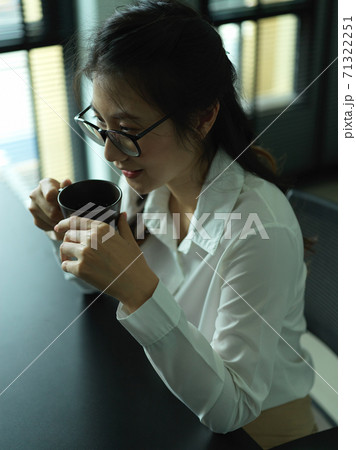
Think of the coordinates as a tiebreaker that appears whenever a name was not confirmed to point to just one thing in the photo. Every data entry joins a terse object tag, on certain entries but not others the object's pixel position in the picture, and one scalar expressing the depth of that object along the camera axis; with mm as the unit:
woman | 752
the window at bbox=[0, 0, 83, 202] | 1858
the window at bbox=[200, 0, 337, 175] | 2359
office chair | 1027
